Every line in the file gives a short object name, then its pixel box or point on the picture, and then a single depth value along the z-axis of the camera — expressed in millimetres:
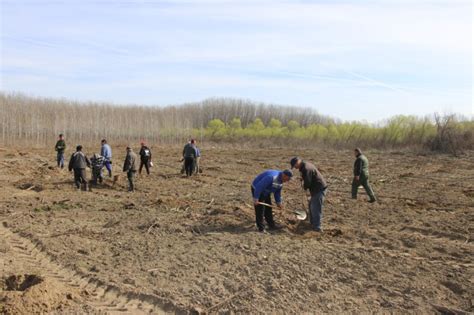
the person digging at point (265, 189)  9906
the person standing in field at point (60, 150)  21455
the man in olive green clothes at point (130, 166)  16562
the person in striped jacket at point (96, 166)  17766
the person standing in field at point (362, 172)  14562
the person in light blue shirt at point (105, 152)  18203
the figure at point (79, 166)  16562
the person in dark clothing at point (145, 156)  19391
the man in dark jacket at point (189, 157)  20516
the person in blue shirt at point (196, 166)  21153
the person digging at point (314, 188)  10023
